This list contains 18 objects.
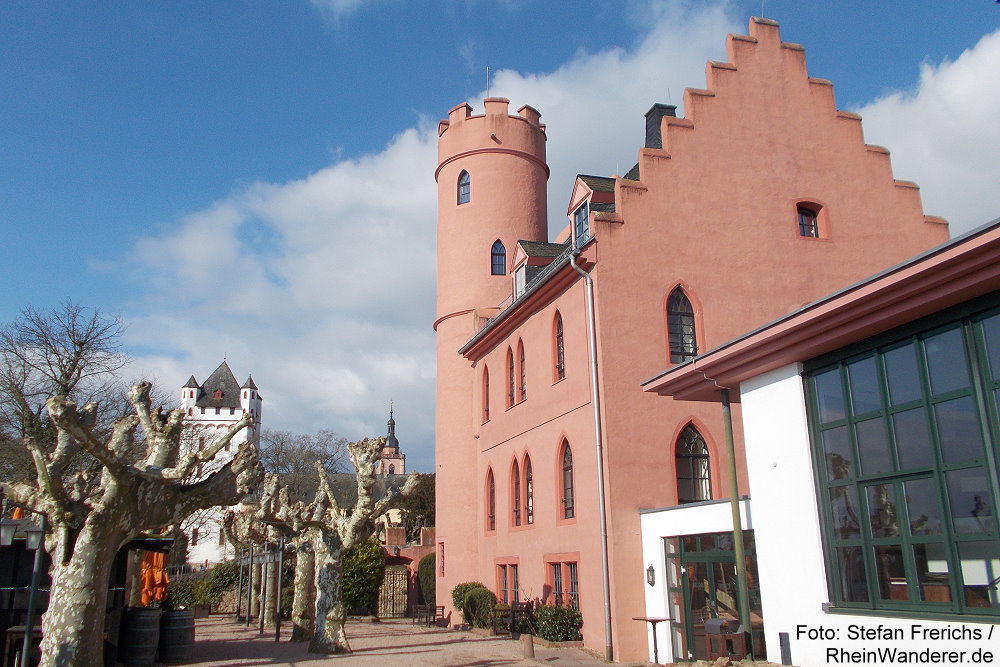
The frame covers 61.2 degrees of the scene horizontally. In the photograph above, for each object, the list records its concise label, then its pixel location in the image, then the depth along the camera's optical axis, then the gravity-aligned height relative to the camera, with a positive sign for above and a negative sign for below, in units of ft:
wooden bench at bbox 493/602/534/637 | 68.05 -4.31
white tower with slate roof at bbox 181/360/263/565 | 309.01 +62.73
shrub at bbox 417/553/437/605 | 115.75 -1.95
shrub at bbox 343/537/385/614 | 111.65 -1.62
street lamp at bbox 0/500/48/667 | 40.47 +1.47
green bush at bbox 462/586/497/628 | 76.84 -3.97
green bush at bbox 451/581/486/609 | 83.41 -2.80
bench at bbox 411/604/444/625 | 89.51 -5.31
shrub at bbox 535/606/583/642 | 60.44 -4.50
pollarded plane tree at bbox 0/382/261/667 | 43.52 +2.97
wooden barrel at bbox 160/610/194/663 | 57.57 -4.56
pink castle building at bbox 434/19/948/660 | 59.00 +19.60
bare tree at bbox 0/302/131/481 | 108.17 +24.73
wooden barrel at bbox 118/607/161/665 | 54.80 -4.26
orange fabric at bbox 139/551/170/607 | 82.69 -0.83
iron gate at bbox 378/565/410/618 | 118.73 -4.04
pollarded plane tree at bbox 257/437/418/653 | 61.77 +2.19
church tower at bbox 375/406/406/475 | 463.42 +57.64
